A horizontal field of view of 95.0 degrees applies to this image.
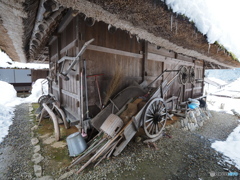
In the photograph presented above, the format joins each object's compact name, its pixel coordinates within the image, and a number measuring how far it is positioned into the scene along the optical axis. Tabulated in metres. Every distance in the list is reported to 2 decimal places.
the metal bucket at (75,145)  2.36
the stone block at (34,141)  2.89
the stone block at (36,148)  2.60
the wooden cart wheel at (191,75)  6.35
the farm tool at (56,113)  2.94
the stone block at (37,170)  1.96
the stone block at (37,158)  2.28
